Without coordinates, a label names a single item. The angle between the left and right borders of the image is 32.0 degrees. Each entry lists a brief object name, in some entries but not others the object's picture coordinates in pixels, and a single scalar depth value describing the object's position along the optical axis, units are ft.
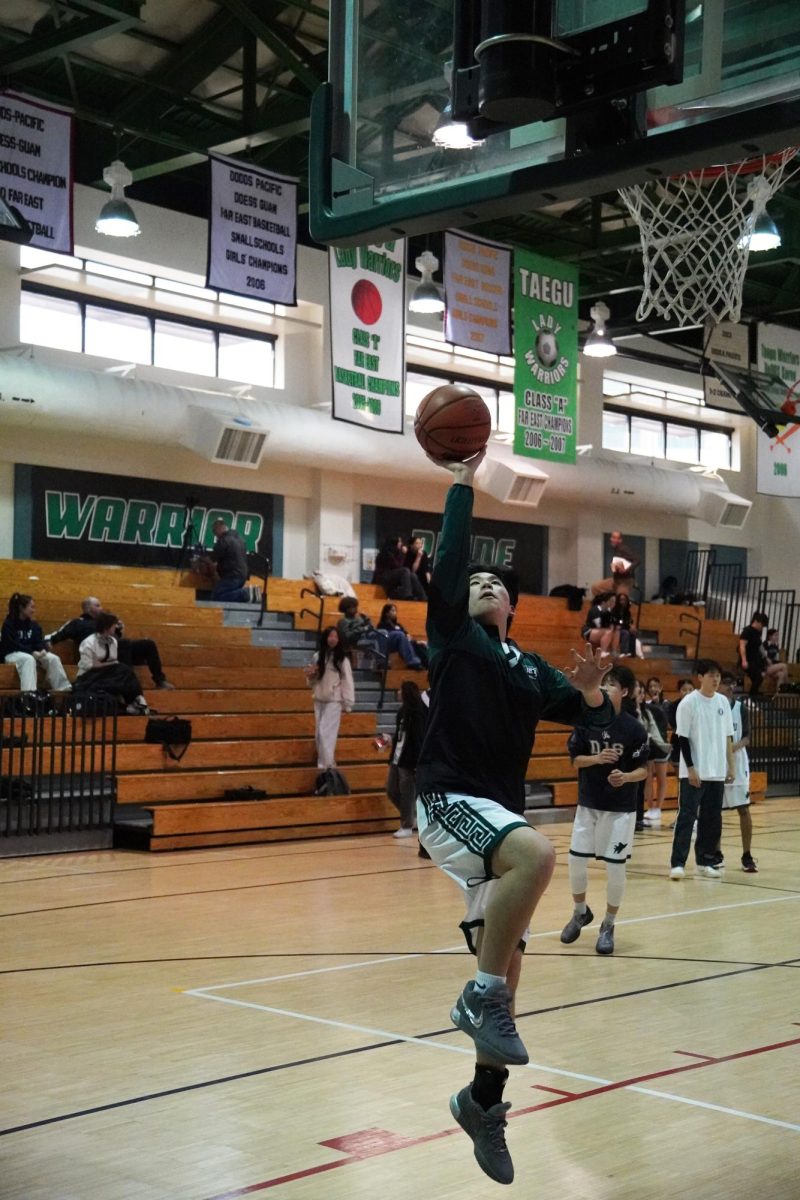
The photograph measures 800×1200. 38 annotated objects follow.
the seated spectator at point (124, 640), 49.73
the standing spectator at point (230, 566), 62.54
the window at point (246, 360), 71.00
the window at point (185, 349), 68.08
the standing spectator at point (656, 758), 51.98
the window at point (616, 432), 92.02
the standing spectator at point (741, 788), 39.93
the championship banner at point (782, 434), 68.44
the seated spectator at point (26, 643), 47.24
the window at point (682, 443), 96.43
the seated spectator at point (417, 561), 71.36
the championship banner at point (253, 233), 48.78
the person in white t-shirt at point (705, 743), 36.45
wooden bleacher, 44.86
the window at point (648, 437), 93.91
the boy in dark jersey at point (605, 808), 27.96
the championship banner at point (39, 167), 44.24
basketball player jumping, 13.61
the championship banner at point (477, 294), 53.88
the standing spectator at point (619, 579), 70.08
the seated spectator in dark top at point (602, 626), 62.86
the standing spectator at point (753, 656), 75.92
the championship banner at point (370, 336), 45.88
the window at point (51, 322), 62.64
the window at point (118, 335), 65.16
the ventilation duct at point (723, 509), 88.84
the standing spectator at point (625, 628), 65.87
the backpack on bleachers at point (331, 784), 48.67
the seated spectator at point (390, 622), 62.85
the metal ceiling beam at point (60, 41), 46.39
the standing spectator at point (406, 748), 43.75
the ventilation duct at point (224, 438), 62.54
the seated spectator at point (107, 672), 46.34
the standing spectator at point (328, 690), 48.88
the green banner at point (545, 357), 53.88
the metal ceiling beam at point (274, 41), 51.06
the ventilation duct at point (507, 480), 75.72
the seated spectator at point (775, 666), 78.43
